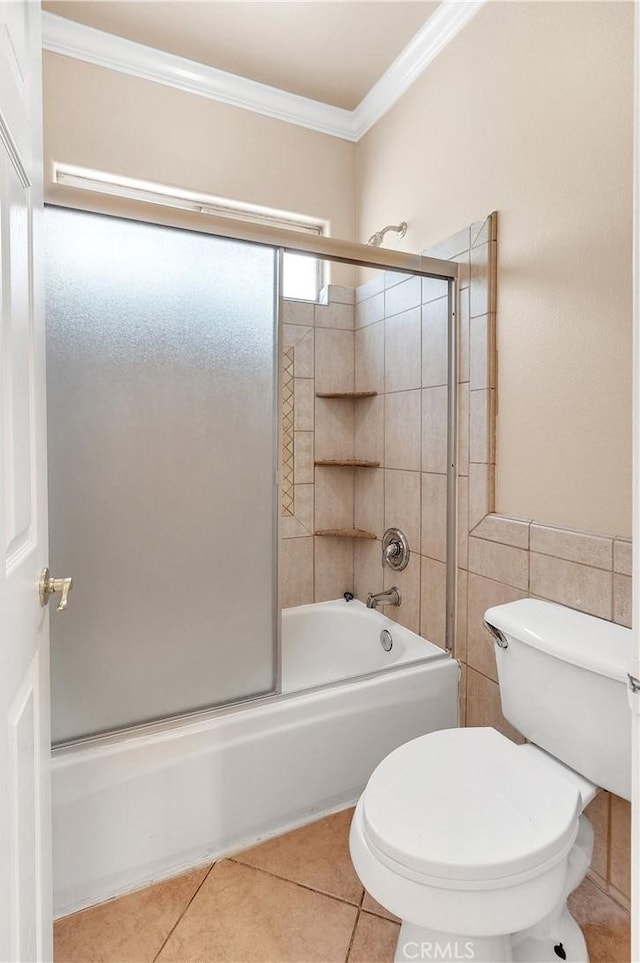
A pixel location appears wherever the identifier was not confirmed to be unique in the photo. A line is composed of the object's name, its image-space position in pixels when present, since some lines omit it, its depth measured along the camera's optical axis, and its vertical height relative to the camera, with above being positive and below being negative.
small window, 1.97 +1.13
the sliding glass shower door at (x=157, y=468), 1.26 -0.01
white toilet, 0.89 -0.69
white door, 0.64 -0.08
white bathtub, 1.27 -0.88
